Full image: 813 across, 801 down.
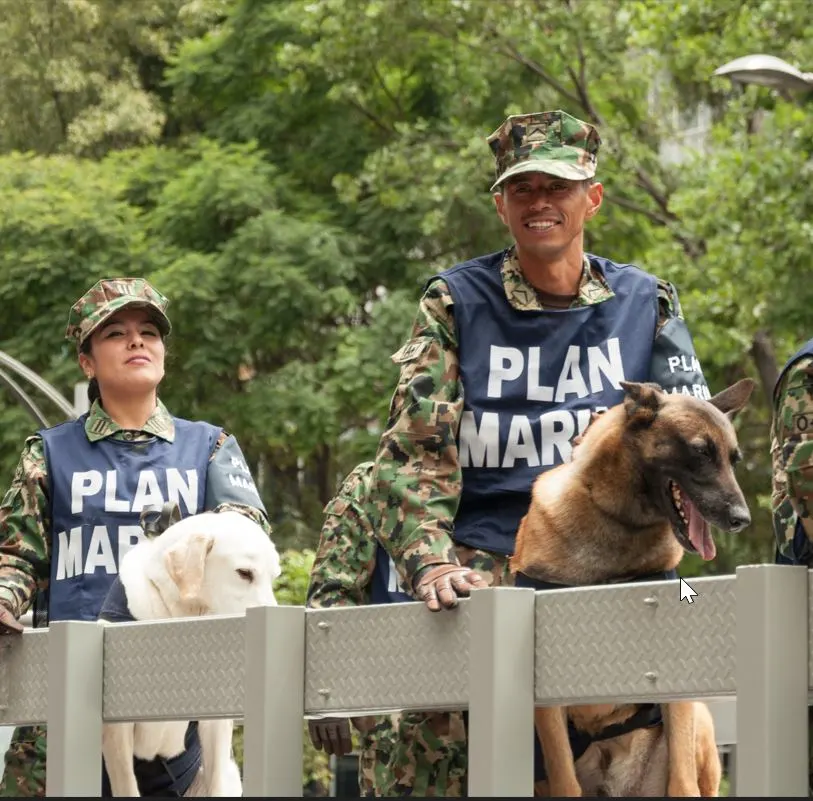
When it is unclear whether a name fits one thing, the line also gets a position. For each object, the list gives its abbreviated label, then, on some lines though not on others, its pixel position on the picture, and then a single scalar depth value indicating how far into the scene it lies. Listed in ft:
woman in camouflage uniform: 31.75
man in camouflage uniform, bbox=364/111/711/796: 24.56
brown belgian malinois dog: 22.52
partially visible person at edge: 20.92
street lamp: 87.02
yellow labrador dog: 29.38
